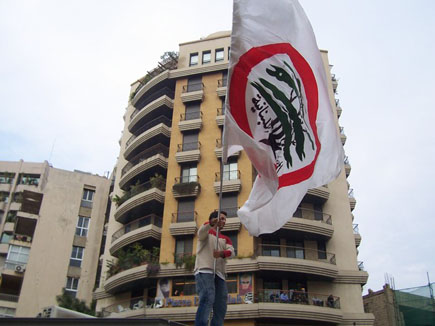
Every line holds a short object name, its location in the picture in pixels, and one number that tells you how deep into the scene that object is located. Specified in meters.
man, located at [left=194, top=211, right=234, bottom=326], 6.96
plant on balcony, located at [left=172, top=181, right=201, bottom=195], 33.25
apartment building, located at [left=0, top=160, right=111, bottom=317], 41.50
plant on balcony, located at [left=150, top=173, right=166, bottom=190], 35.00
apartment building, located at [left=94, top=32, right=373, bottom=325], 29.09
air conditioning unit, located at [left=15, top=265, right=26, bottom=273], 41.58
